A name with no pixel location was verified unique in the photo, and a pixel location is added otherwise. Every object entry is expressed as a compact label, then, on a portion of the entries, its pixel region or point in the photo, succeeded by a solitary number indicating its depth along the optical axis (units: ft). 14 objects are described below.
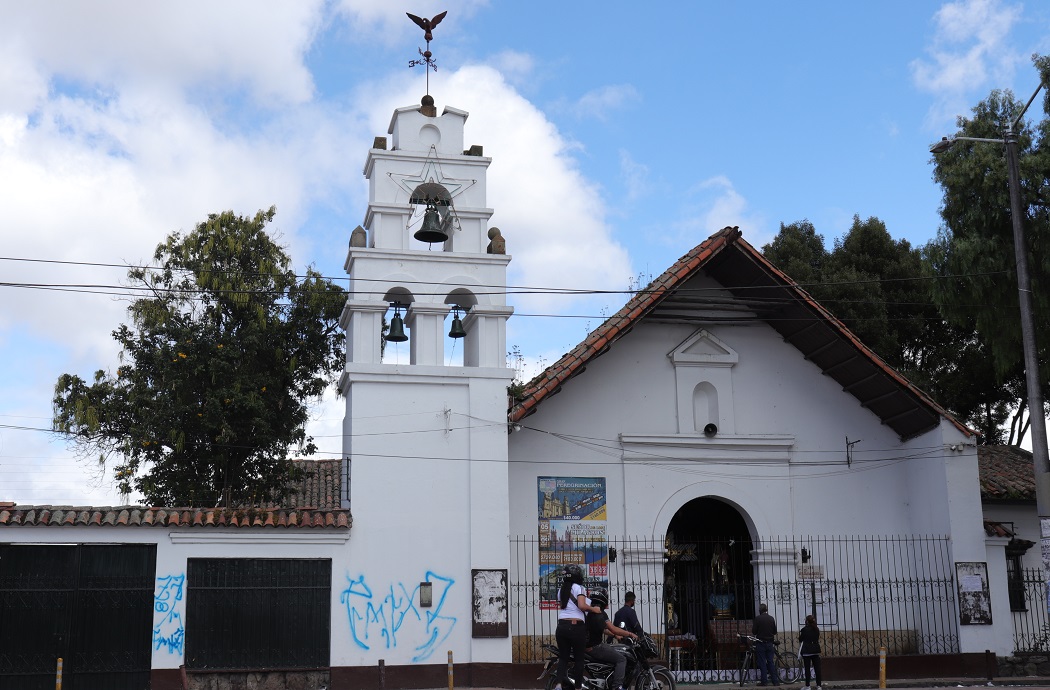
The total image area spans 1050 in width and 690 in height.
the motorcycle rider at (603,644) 40.11
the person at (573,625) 38.14
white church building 51.70
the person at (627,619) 48.83
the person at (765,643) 55.88
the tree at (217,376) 77.00
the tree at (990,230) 63.62
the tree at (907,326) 96.73
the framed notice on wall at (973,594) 61.26
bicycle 57.11
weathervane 57.41
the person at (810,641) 54.60
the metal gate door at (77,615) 48.96
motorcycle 40.29
